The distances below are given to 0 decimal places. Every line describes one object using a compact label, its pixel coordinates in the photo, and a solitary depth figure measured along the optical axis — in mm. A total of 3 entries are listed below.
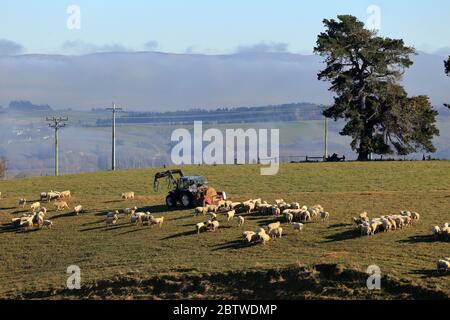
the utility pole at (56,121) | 109375
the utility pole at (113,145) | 103188
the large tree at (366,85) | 100312
